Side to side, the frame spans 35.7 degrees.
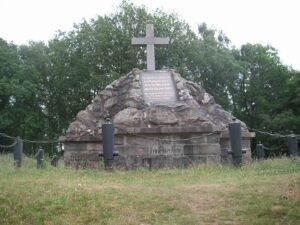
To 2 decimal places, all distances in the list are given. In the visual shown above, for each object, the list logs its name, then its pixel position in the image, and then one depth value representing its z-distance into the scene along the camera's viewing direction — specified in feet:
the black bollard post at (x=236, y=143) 34.91
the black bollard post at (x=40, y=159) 41.15
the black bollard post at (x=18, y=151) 39.70
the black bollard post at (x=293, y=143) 42.78
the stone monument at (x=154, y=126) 40.27
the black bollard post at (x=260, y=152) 52.13
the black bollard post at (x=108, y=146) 34.76
